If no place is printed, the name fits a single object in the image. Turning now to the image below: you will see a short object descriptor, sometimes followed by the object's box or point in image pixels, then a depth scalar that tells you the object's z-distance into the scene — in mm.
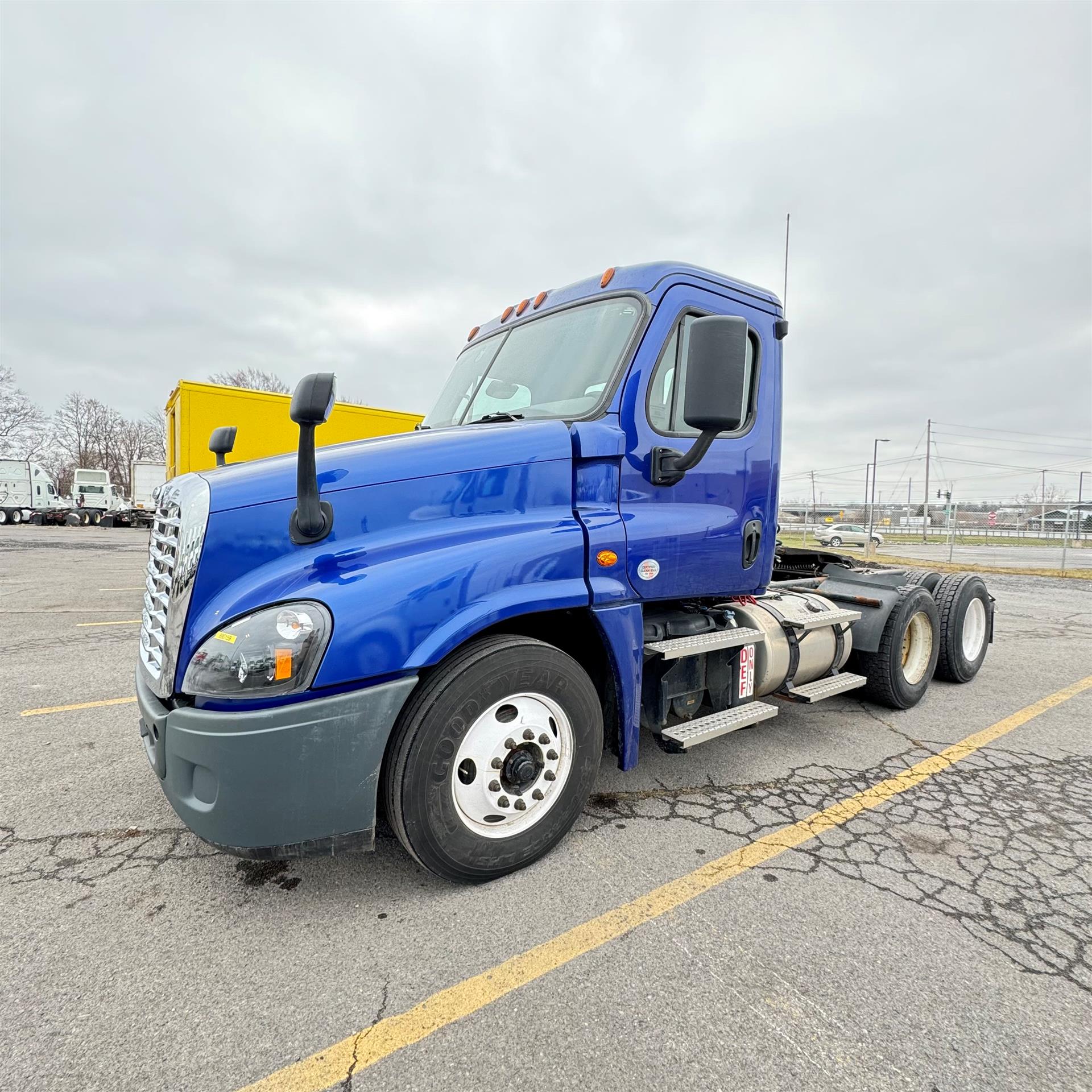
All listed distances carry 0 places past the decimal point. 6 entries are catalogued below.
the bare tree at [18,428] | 48344
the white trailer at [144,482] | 32688
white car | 25953
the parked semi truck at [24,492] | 33344
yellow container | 9438
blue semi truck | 2168
